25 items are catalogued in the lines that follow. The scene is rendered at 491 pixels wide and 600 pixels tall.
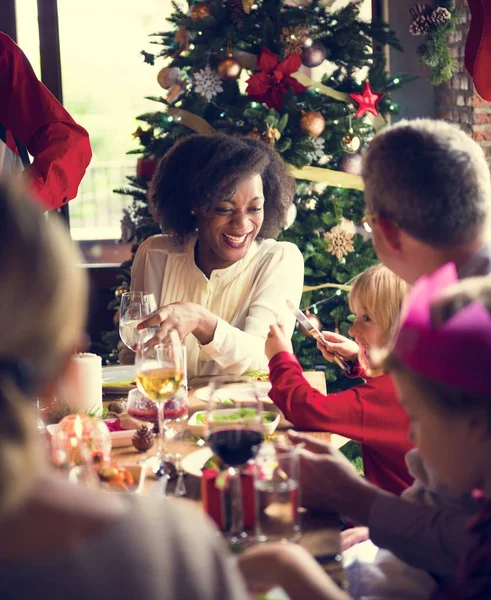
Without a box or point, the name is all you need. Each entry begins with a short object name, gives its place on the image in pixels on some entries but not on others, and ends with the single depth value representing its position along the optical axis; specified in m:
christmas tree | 3.91
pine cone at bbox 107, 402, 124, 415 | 2.05
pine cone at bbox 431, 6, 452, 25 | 4.20
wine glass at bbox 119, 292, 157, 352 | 2.18
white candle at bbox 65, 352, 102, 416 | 1.96
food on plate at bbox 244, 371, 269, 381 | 2.36
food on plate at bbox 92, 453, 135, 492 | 1.44
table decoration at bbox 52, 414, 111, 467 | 1.49
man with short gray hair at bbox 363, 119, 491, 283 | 1.65
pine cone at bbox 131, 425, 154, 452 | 1.75
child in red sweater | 1.91
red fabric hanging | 3.00
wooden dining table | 1.29
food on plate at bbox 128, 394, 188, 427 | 1.80
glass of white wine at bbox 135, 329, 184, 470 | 1.70
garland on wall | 4.20
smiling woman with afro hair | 2.87
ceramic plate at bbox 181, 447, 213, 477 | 1.59
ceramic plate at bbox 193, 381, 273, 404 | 2.12
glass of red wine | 1.32
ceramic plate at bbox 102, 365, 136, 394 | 2.27
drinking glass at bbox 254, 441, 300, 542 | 1.31
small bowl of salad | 1.80
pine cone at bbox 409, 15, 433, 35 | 4.20
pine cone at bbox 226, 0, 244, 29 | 3.90
